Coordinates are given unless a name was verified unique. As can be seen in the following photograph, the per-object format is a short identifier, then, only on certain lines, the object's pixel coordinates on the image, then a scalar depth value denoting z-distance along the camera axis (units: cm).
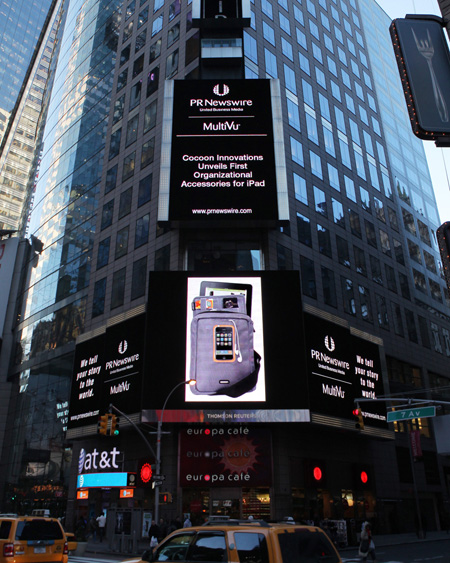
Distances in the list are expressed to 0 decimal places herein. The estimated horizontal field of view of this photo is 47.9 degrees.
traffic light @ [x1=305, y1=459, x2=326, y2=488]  3491
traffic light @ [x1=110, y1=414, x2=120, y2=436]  2549
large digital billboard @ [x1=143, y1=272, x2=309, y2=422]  3180
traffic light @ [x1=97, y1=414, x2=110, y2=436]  2497
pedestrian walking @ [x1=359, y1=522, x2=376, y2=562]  2060
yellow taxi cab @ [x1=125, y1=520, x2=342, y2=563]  727
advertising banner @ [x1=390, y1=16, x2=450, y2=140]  1412
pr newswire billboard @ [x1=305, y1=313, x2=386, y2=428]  3484
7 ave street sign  2441
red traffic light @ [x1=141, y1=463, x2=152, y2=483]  3409
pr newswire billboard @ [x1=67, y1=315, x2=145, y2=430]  3528
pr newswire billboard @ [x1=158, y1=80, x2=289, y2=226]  3691
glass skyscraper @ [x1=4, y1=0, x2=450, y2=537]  3888
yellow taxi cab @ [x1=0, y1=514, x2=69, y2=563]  1312
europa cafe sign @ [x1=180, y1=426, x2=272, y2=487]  3206
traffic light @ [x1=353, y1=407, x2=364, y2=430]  2529
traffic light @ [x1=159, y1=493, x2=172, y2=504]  2647
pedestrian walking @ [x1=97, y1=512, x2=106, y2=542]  3337
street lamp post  2575
